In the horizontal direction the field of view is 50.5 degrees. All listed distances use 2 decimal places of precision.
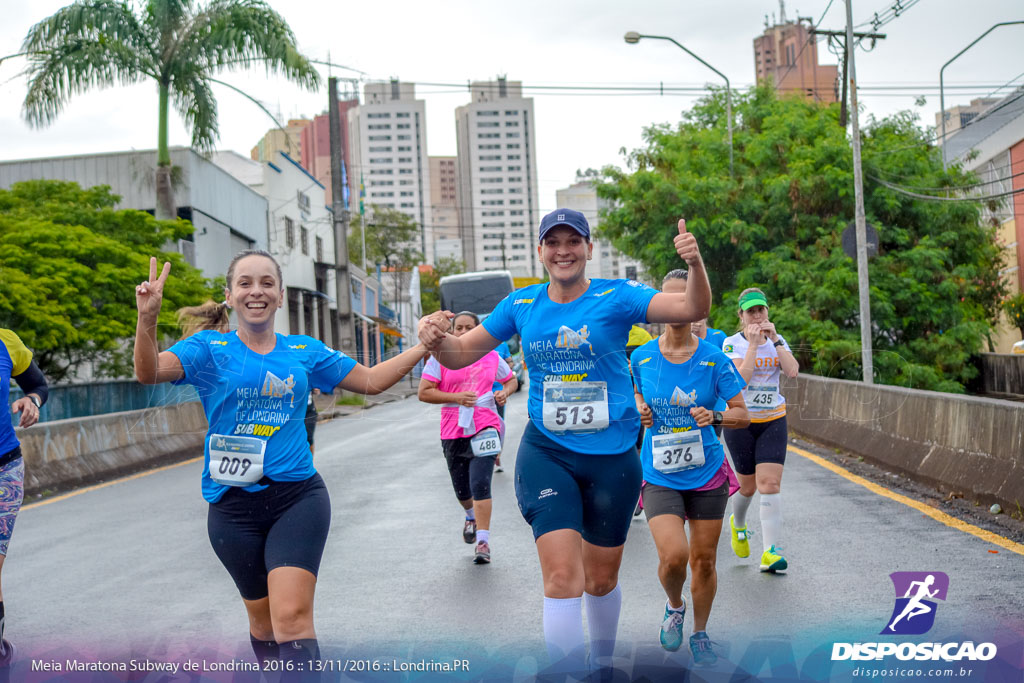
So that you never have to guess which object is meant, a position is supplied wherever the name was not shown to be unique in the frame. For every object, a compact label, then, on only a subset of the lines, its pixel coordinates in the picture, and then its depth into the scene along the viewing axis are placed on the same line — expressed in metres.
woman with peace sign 4.04
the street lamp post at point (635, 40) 28.35
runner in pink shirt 8.18
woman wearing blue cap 4.32
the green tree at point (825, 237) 24.64
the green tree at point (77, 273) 18.45
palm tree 21.55
